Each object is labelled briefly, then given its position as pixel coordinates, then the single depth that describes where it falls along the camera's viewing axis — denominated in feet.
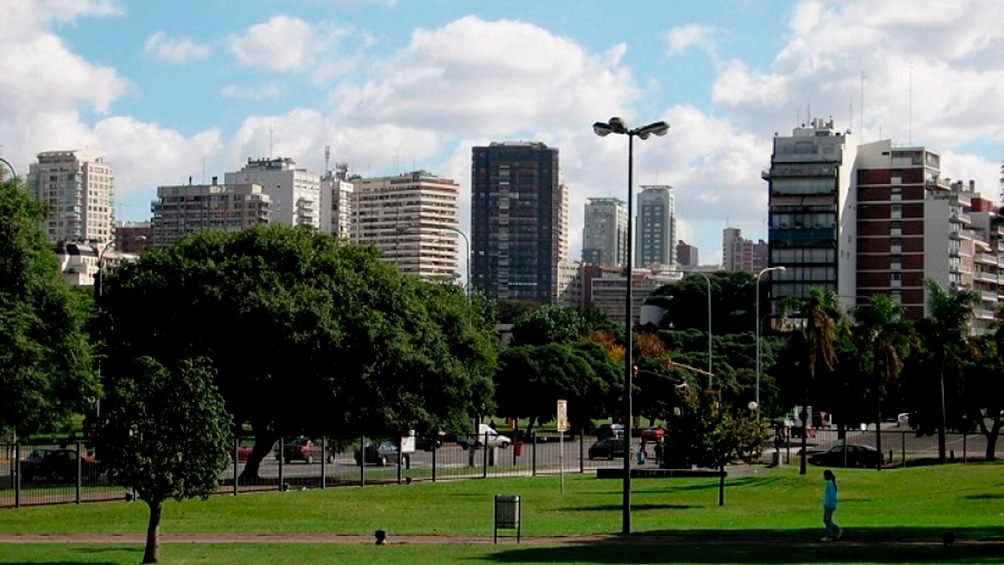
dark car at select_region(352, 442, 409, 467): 224.18
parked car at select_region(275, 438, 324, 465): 214.69
